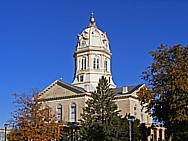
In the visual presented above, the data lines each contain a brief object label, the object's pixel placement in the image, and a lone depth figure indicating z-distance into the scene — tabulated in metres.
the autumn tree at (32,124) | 44.00
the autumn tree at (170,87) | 37.84
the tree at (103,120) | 45.66
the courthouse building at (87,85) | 66.12
